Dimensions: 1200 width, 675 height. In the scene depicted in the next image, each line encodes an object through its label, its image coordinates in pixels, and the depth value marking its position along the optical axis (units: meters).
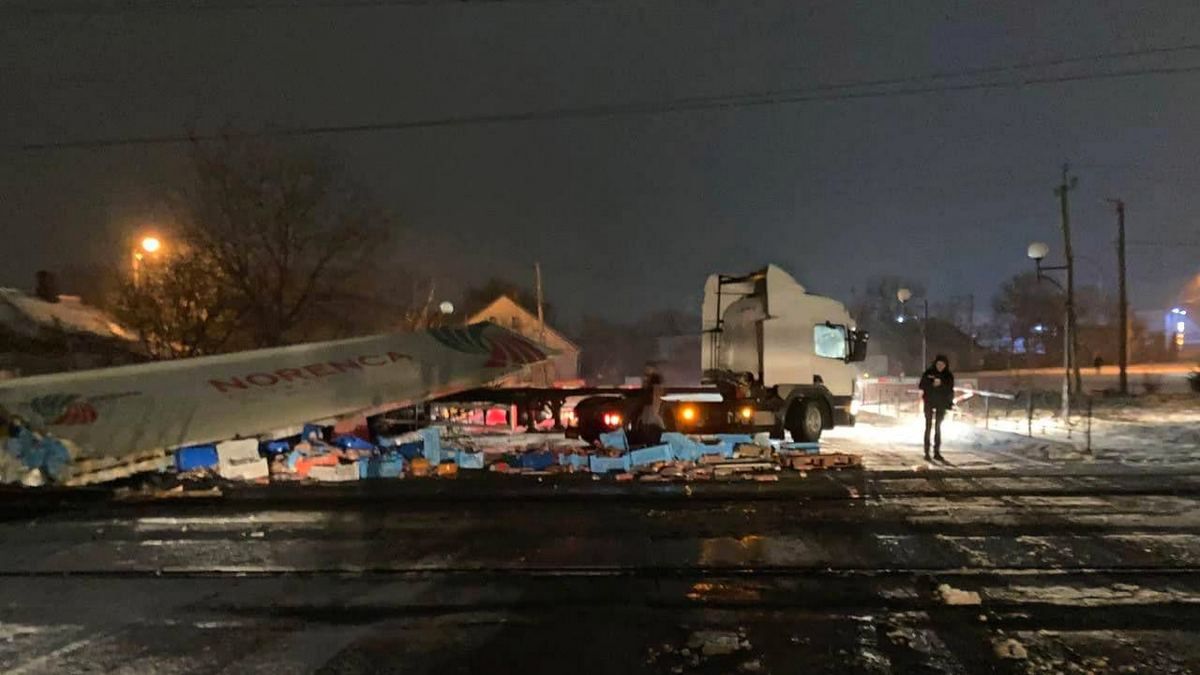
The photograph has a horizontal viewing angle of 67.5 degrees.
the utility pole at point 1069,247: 23.38
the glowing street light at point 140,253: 27.80
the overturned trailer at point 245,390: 13.93
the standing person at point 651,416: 16.38
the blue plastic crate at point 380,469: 14.84
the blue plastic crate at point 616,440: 16.30
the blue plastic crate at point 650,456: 15.26
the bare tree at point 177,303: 29.86
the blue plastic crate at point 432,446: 15.81
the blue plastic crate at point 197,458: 14.94
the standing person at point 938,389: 16.05
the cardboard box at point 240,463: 14.80
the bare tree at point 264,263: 30.38
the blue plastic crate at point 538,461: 15.39
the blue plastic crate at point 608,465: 15.02
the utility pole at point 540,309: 44.47
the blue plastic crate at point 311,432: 16.56
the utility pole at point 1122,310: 43.19
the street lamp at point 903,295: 28.48
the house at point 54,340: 29.88
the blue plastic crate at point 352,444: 16.56
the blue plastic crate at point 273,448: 16.00
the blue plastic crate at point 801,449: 16.92
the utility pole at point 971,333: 86.29
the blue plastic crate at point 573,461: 15.40
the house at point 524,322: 69.47
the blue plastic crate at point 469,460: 15.68
